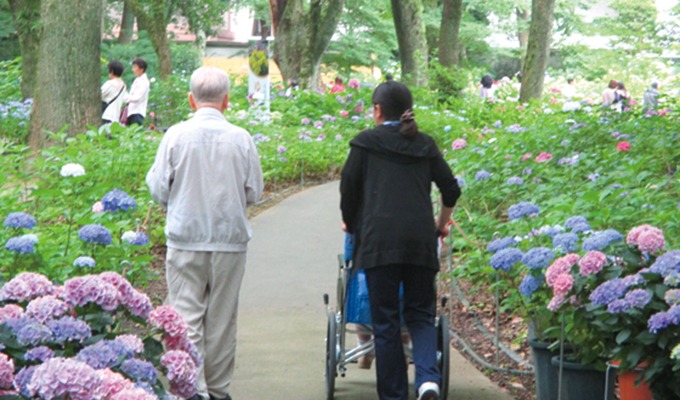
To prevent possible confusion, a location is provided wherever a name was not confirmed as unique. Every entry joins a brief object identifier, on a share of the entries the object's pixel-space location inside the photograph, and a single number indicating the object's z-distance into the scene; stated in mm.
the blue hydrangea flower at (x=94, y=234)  9549
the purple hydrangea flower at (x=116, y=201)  10485
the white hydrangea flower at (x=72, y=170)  11306
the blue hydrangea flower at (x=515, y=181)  13076
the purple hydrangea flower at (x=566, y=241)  9087
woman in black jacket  9106
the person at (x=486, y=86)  42787
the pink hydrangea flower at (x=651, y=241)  8029
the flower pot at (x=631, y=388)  8176
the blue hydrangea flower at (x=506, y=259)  9427
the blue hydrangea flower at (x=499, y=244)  9882
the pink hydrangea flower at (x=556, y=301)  8330
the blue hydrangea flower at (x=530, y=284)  9055
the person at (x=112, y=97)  25164
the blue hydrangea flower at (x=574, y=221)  9408
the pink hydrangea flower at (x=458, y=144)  17315
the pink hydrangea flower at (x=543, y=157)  15763
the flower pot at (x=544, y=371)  9491
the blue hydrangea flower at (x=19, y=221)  9748
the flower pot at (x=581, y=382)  9055
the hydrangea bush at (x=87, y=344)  4989
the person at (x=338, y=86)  36661
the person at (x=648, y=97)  22445
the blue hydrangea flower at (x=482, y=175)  13403
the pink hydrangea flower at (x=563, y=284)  8215
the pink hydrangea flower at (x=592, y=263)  8221
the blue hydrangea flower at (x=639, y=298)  7651
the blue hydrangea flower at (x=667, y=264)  7631
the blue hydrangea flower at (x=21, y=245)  9363
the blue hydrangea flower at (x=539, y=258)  8965
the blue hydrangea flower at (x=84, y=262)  9380
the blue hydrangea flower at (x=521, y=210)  10068
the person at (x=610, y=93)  44146
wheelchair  9707
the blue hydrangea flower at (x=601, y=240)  8484
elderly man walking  9299
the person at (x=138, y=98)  25908
